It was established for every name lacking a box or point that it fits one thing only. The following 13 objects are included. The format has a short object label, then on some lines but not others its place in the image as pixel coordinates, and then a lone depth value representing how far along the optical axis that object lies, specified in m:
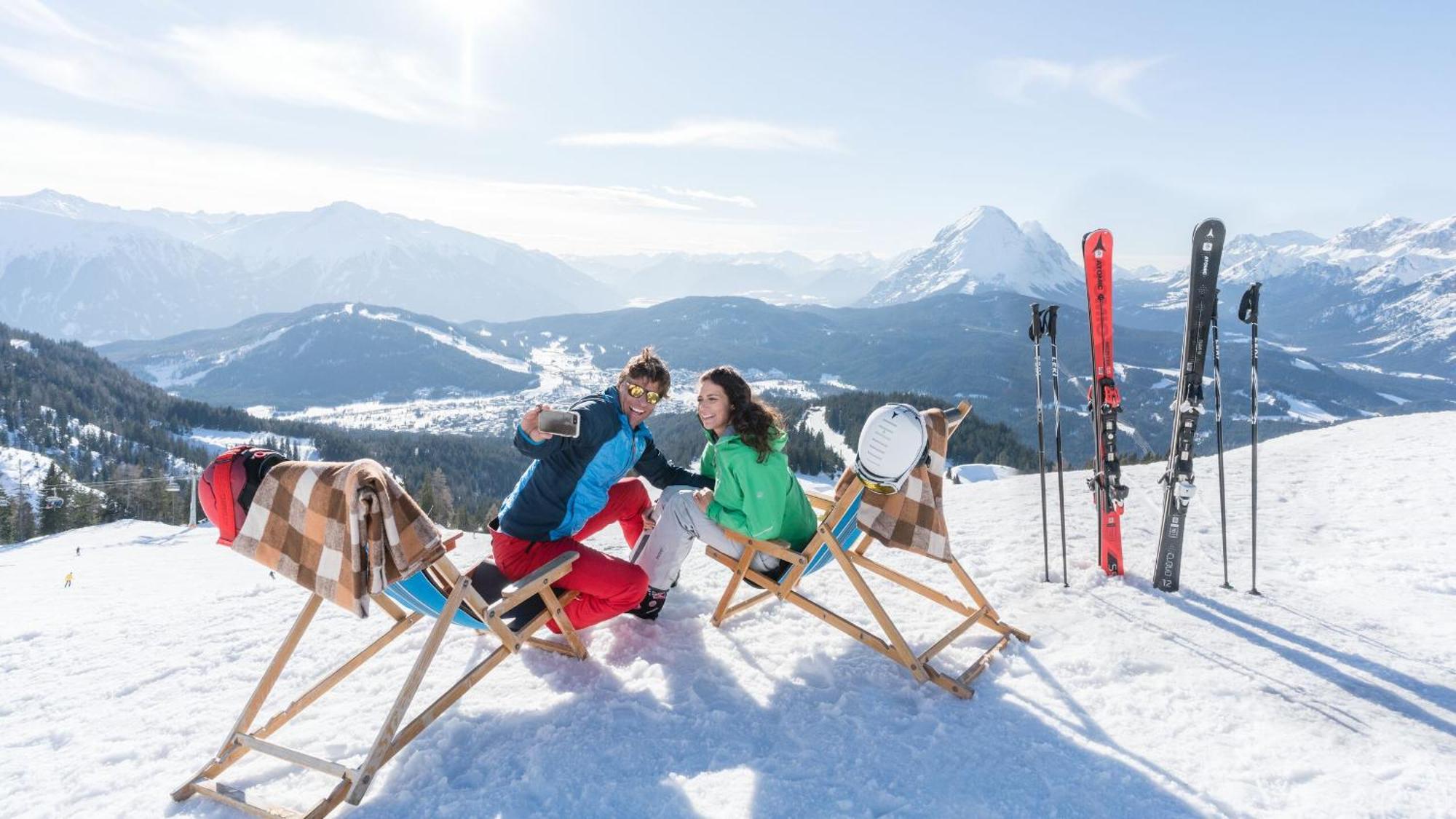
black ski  6.53
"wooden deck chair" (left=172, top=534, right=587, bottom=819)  3.49
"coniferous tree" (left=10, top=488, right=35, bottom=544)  53.57
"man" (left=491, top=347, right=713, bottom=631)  4.75
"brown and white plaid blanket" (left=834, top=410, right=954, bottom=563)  5.09
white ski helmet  4.51
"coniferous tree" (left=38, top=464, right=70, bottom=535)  52.88
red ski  6.91
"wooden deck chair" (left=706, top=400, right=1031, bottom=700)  4.70
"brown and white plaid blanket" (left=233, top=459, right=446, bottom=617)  3.53
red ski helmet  3.67
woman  4.86
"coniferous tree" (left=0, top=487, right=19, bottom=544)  50.06
